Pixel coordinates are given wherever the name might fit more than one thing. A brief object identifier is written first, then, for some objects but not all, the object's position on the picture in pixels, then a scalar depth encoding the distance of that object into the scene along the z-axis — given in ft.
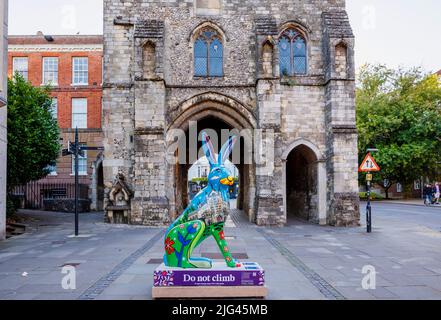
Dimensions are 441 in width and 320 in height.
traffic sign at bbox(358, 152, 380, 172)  49.26
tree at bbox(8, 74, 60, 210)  58.85
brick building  94.73
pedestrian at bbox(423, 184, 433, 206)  106.73
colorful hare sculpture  19.94
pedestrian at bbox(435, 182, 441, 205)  107.10
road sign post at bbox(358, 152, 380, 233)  49.21
